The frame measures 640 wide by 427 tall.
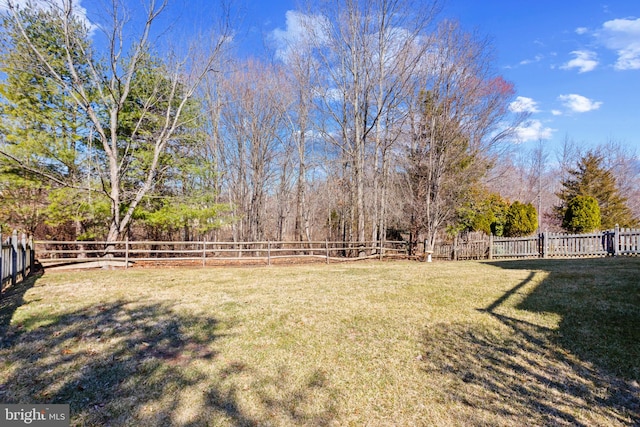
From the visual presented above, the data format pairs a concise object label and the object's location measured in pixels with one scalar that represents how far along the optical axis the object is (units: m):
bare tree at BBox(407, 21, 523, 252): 16.03
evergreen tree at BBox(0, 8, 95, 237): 11.76
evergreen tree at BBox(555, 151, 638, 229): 22.27
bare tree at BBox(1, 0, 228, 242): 12.03
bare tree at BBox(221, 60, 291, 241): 20.34
